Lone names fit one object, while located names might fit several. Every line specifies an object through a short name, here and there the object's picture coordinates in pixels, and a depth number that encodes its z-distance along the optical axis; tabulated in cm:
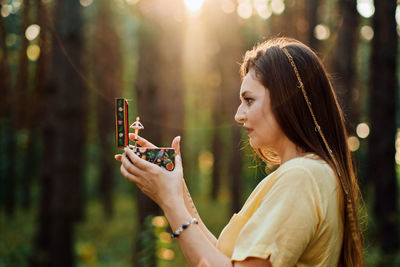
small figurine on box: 255
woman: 173
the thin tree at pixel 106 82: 1759
